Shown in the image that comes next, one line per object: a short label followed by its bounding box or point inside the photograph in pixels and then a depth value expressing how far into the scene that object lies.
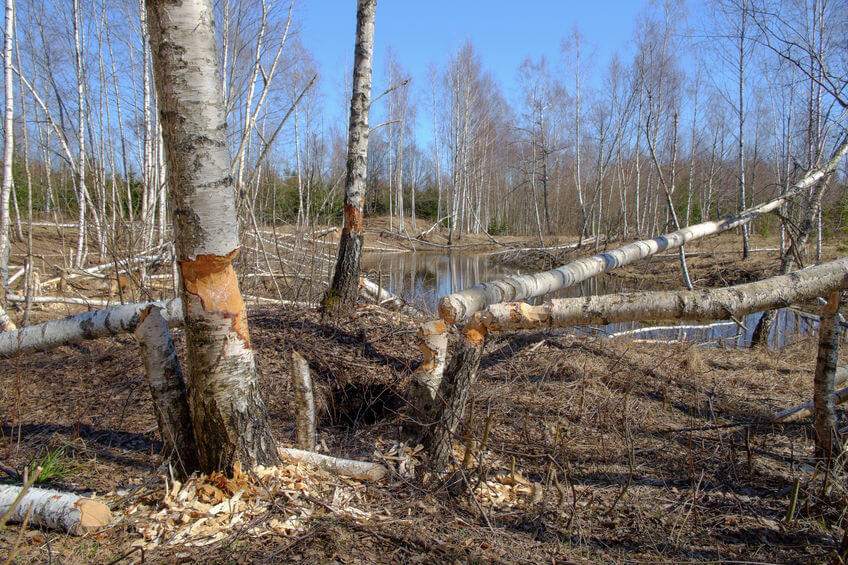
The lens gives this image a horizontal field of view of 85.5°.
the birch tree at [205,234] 1.96
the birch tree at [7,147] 6.18
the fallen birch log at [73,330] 3.62
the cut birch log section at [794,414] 3.21
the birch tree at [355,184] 4.61
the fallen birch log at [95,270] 6.60
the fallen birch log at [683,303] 2.37
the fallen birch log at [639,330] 5.82
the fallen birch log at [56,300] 6.17
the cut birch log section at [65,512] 1.96
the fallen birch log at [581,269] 2.86
